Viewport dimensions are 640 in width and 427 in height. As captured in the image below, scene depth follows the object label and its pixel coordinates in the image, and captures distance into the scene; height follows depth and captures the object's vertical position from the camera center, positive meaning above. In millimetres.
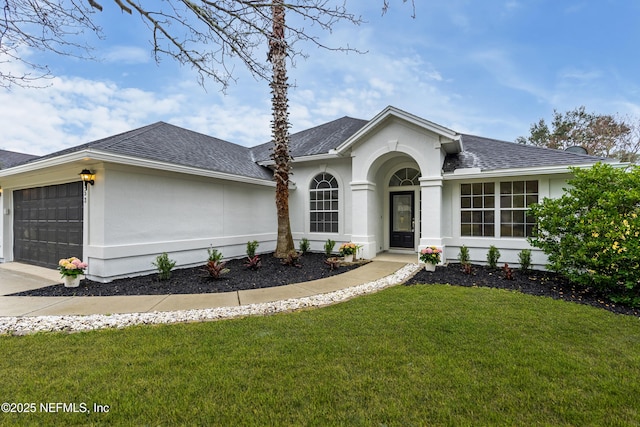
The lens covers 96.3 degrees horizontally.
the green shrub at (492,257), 8547 -1298
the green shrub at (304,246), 11359 -1297
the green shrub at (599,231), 5668 -380
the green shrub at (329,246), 10586 -1228
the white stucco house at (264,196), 7242 +552
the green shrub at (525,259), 8086 -1287
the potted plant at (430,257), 8172 -1246
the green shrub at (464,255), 8773 -1284
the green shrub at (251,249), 10035 -1256
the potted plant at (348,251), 9391 -1237
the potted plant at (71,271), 6328 -1283
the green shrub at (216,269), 7027 -1394
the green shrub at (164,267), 7047 -1333
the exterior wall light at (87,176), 6895 +891
